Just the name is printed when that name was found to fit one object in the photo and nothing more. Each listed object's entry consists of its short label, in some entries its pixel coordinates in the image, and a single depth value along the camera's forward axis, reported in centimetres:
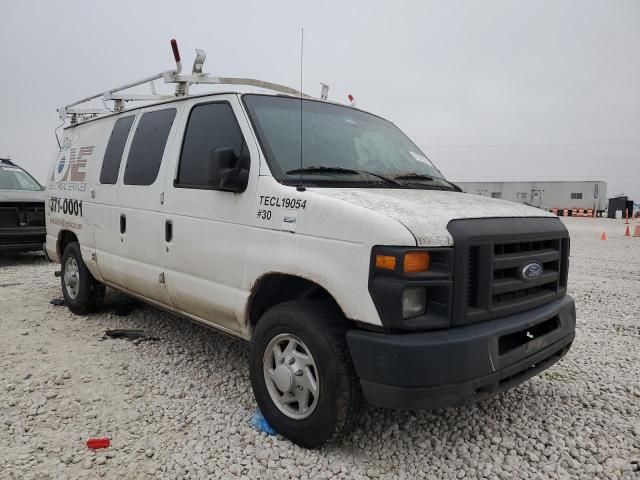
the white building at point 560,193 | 3753
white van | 234
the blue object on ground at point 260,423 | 292
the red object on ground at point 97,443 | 272
